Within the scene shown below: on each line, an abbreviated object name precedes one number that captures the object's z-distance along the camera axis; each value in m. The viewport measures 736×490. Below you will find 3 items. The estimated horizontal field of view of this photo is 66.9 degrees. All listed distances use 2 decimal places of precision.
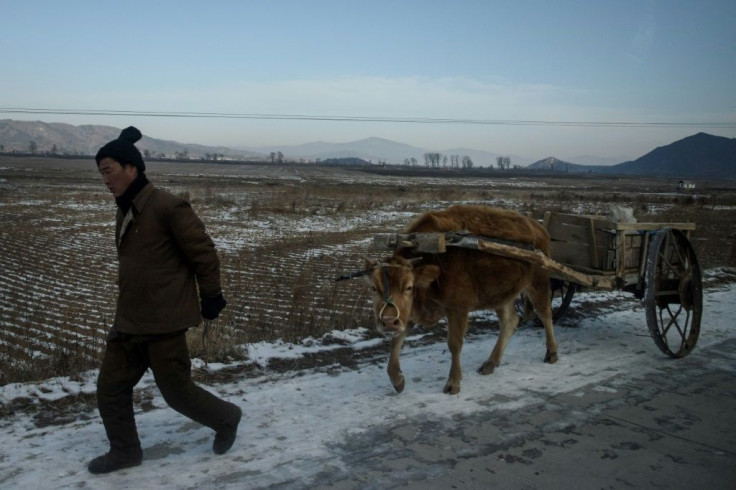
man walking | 3.82
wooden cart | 6.64
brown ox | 5.08
